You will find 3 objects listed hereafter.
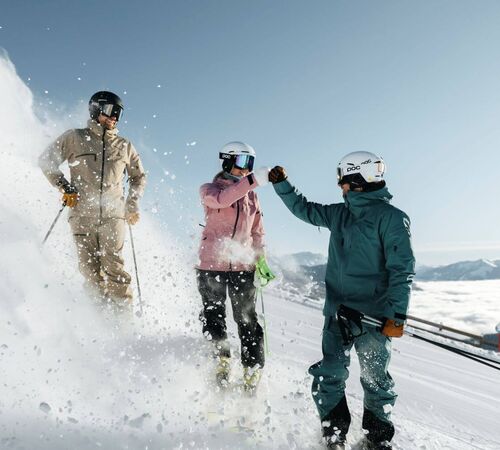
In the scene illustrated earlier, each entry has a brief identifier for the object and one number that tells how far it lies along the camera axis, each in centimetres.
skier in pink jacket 403
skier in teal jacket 300
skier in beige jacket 504
